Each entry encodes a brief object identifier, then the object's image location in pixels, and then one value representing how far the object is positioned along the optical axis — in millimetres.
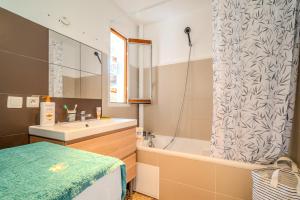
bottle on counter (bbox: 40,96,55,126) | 1110
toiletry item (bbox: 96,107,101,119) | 1680
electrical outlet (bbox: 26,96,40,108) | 1089
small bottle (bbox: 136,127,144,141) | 1796
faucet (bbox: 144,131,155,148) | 2360
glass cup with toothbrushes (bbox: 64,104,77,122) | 1363
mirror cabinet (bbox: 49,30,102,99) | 1287
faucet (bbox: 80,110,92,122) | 1497
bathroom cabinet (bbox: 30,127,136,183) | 962
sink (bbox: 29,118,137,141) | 881
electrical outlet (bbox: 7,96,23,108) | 985
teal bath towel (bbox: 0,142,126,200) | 377
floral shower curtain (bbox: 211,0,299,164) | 1030
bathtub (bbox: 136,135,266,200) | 1139
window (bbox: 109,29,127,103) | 2125
